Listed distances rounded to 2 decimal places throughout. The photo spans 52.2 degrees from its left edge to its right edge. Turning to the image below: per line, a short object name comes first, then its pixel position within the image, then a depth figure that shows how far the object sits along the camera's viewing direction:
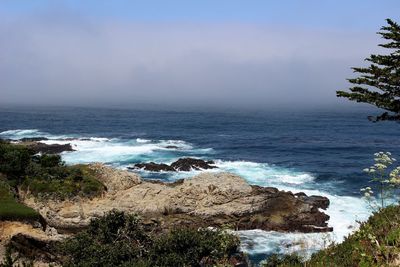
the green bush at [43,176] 29.67
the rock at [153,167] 49.81
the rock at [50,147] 62.67
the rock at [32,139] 72.39
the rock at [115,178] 33.94
